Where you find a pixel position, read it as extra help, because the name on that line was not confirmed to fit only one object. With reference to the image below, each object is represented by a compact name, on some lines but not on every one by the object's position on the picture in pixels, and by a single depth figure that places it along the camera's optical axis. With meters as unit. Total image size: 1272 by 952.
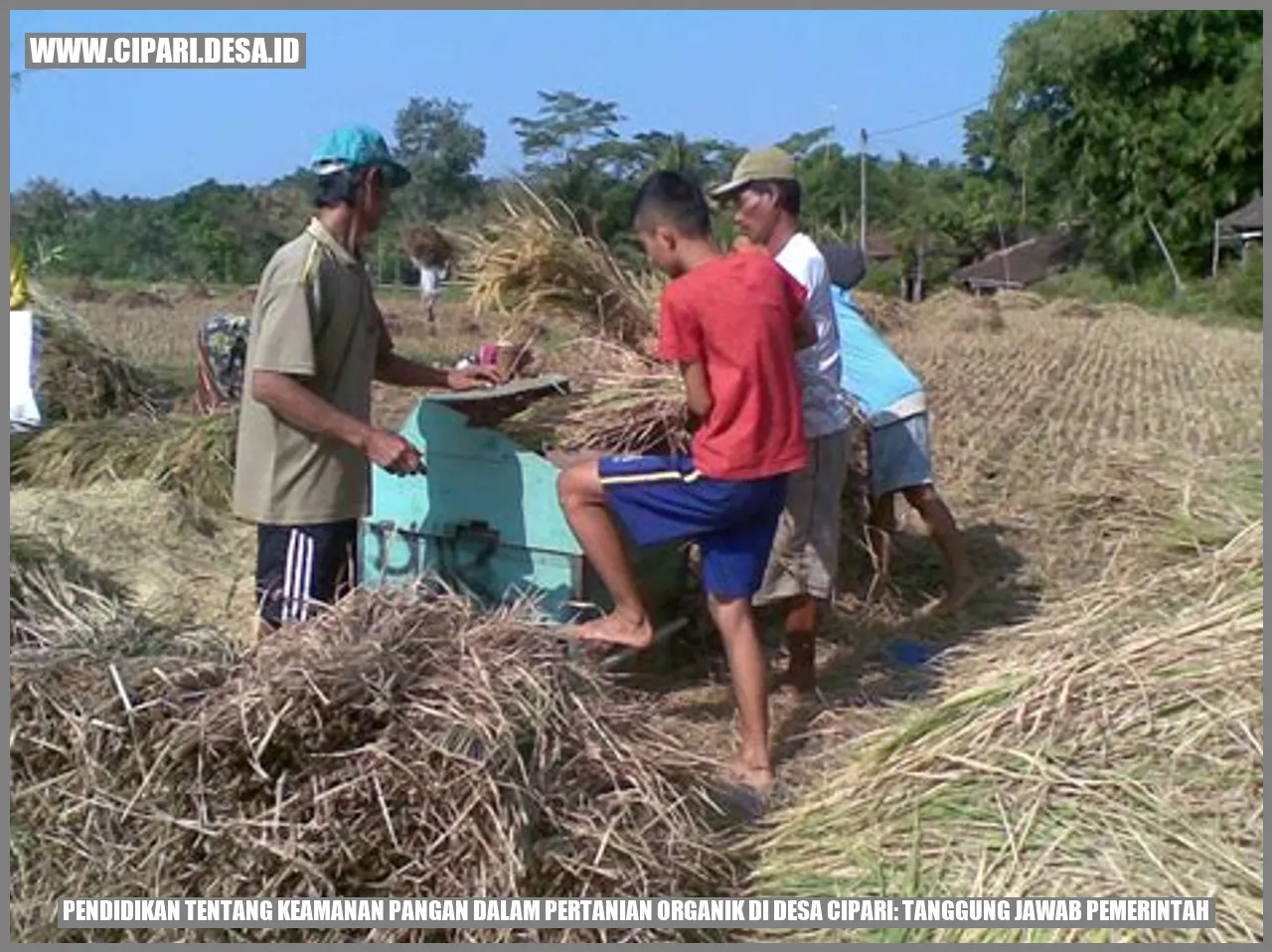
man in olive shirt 4.04
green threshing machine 5.02
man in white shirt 5.07
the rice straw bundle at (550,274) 5.73
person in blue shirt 6.20
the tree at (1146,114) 42.81
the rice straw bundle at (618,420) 5.32
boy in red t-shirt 4.27
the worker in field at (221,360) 9.08
